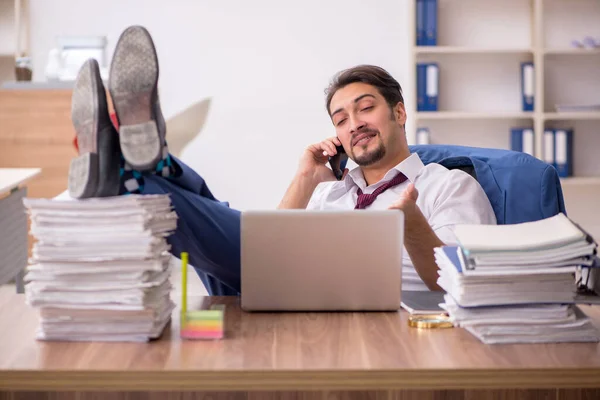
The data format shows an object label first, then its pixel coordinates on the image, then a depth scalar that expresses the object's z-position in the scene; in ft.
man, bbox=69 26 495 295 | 4.99
